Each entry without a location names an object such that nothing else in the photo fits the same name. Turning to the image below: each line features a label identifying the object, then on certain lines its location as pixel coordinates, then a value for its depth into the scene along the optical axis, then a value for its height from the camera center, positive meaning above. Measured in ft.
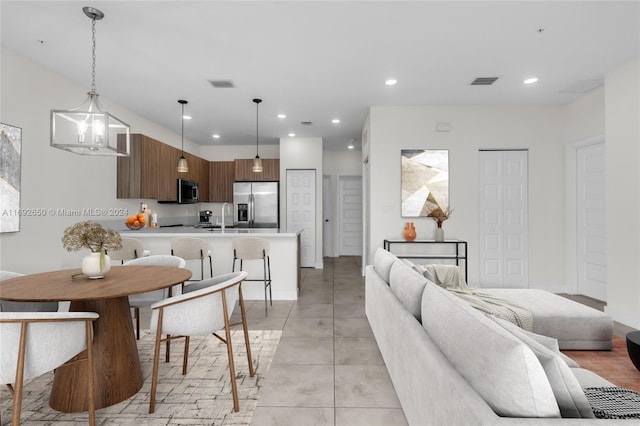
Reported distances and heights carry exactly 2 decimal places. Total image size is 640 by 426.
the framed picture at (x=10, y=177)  9.80 +1.24
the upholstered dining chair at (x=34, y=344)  4.76 -2.03
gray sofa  3.18 -1.86
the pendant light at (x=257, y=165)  16.77 +2.65
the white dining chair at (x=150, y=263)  9.36 -1.41
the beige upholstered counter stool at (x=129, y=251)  12.25 -1.38
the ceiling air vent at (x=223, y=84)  12.72 +5.37
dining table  6.20 -2.55
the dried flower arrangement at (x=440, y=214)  15.74 +0.08
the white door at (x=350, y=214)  27.45 +0.15
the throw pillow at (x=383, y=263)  8.89 -1.38
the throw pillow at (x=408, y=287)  6.19 -1.51
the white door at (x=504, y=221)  16.24 -0.28
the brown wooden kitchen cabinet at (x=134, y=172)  15.52 +2.14
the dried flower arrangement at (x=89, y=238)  6.90 -0.49
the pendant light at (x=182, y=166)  15.67 +2.45
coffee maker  21.74 -0.08
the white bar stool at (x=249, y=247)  12.66 -1.25
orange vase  15.60 -0.80
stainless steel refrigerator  22.29 +0.75
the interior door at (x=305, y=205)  22.75 +0.77
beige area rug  6.14 -3.90
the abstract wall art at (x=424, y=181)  16.24 +1.76
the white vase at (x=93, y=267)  6.99 -1.12
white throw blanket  7.95 -2.27
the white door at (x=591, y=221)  14.29 -0.25
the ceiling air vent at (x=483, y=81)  12.64 +5.45
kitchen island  14.52 -2.16
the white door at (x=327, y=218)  27.27 -0.20
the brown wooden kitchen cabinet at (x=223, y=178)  24.09 +2.85
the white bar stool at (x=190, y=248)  12.73 -1.29
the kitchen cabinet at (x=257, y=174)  22.63 +3.24
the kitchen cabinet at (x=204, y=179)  22.70 +2.64
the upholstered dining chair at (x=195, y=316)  6.25 -2.03
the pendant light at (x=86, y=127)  7.18 +2.04
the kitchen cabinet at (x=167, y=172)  17.33 +2.47
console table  15.57 -1.75
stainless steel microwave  19.70 +1.55
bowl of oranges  15.09 -0.29
